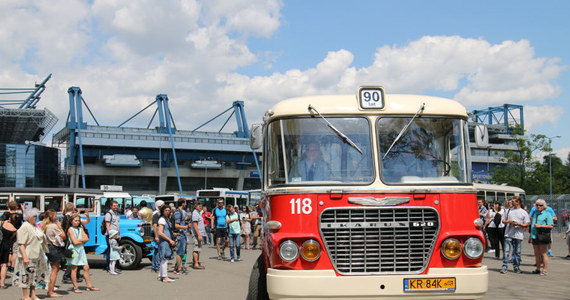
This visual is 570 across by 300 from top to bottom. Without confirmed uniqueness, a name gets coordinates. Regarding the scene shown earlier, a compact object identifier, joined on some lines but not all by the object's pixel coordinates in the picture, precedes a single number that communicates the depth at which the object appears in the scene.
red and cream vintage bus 6.28
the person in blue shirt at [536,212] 14.41
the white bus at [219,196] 41.84
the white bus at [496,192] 33.28
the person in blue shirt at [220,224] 19.39
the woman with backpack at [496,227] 18.11
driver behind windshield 6.68
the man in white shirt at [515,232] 14.38
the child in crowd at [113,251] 14.60
